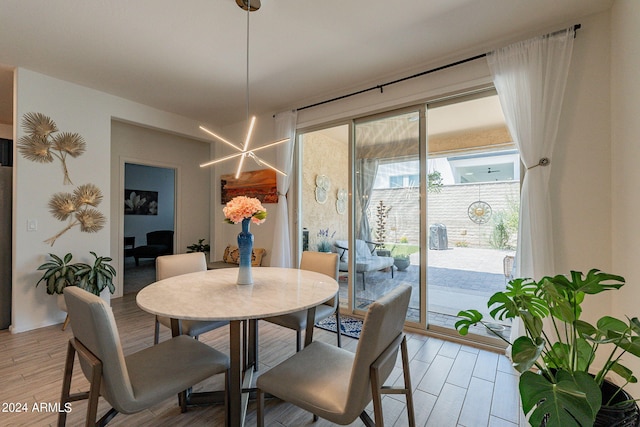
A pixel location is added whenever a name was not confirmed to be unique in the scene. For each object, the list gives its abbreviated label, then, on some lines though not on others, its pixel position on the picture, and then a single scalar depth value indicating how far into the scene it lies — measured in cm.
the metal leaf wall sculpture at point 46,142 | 288
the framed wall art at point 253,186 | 403
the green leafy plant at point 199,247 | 487
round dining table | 133
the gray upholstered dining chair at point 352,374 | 107
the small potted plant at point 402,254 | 301
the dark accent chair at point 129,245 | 557
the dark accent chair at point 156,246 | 563
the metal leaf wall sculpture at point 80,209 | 308
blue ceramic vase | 187
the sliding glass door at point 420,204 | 293
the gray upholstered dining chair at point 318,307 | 205
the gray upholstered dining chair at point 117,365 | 107
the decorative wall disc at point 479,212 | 413
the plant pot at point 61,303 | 284
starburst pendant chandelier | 194
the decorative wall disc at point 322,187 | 485
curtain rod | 247
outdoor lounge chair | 322
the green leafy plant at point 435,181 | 418
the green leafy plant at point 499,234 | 388
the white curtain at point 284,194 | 373
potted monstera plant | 89
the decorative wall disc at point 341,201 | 538
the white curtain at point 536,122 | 212
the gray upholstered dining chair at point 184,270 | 195
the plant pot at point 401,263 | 301
